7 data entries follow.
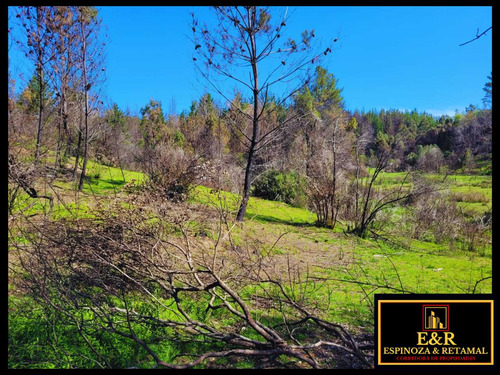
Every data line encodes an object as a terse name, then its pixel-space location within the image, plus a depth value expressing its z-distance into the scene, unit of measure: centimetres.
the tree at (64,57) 941
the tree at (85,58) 1036
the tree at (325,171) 1028
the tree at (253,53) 852
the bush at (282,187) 1419
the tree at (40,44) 873
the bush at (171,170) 839
